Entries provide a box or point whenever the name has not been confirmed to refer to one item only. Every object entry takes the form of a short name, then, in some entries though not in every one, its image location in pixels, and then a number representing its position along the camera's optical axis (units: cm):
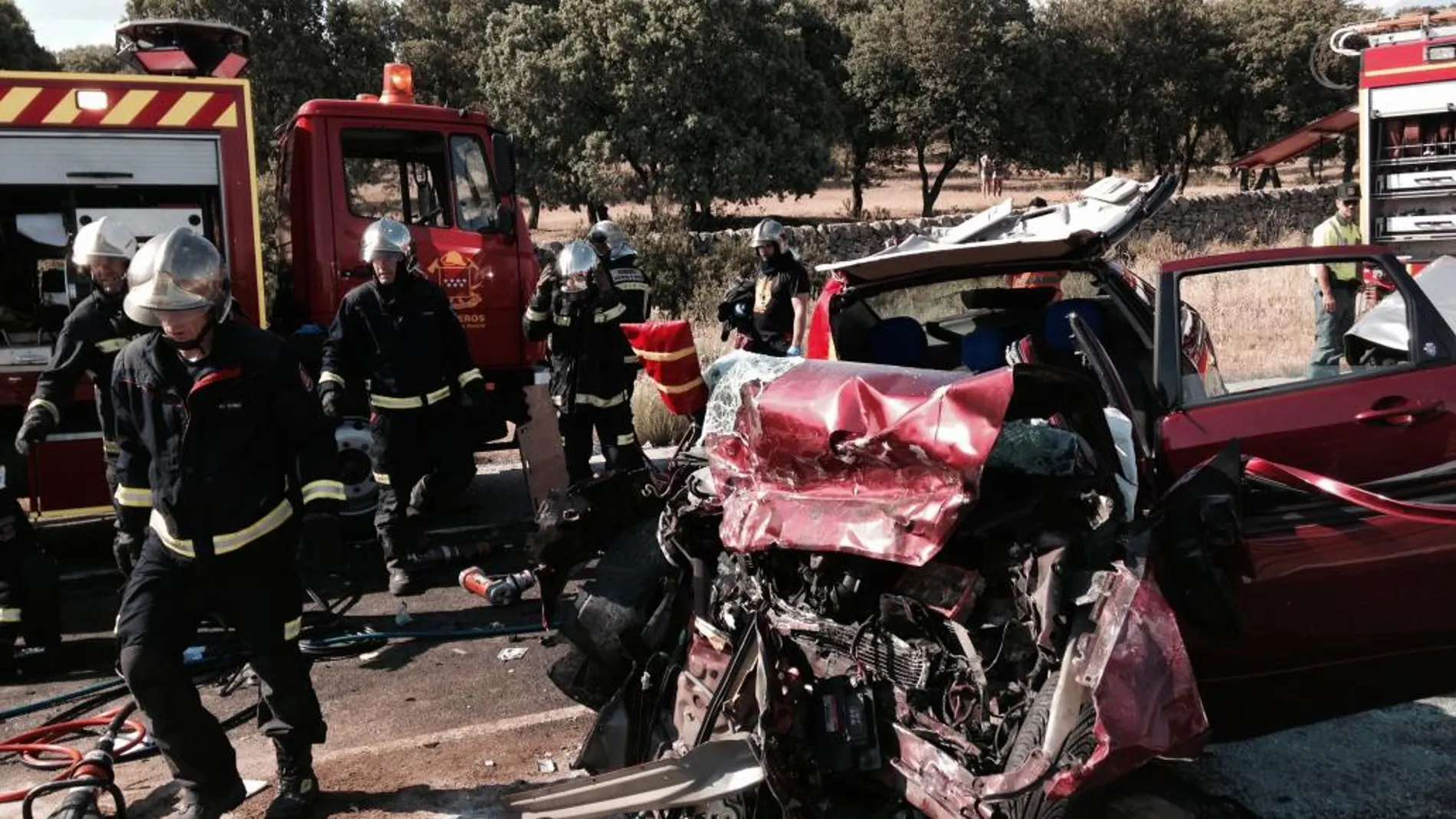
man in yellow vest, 462
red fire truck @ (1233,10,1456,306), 960
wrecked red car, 263
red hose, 415
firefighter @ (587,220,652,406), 696
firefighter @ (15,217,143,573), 497
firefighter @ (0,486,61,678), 495
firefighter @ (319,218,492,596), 591
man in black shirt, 770
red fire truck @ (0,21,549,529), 612
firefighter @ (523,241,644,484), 669
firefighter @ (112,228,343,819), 354
